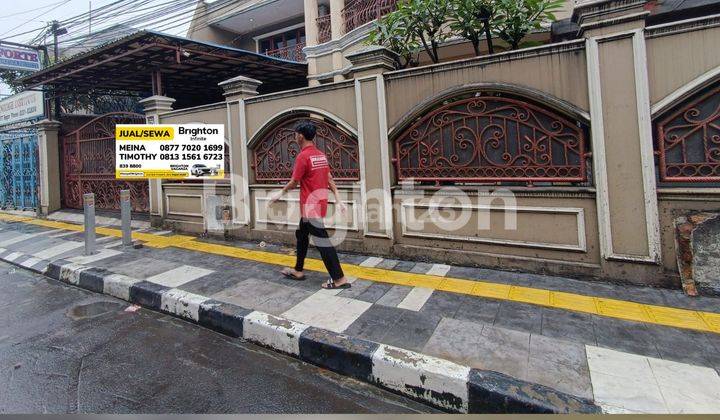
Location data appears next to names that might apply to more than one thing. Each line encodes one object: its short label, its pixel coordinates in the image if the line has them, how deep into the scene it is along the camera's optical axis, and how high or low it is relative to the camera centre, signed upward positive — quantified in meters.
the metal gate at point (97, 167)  8.41 +1.67
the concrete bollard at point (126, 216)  6.38 +0.28
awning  7.54 +3.98
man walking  4.02 +0.31
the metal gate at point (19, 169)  10.59 +2.04
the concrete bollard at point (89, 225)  5.88 +0.15
